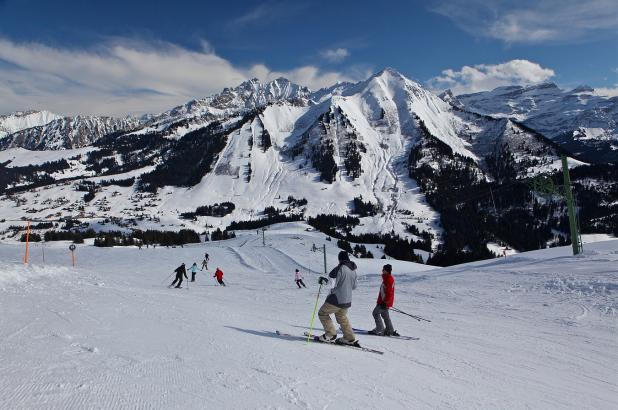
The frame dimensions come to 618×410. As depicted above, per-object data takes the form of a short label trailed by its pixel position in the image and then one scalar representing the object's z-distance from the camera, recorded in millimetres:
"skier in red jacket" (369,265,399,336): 12430
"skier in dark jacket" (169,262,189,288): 29900
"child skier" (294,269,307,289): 31803
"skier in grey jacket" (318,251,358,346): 10352
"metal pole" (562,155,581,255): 29828
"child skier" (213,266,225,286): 32250
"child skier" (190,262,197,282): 33672
